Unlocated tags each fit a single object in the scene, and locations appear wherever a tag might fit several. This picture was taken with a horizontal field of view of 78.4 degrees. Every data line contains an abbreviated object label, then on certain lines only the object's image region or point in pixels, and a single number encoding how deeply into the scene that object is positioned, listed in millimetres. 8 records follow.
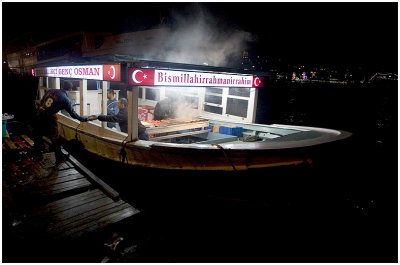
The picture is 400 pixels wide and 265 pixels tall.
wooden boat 4809
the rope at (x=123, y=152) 5537
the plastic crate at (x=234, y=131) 7816
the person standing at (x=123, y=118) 6332
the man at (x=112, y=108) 8641
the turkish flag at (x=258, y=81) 6701
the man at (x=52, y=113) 6332
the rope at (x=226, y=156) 4805
